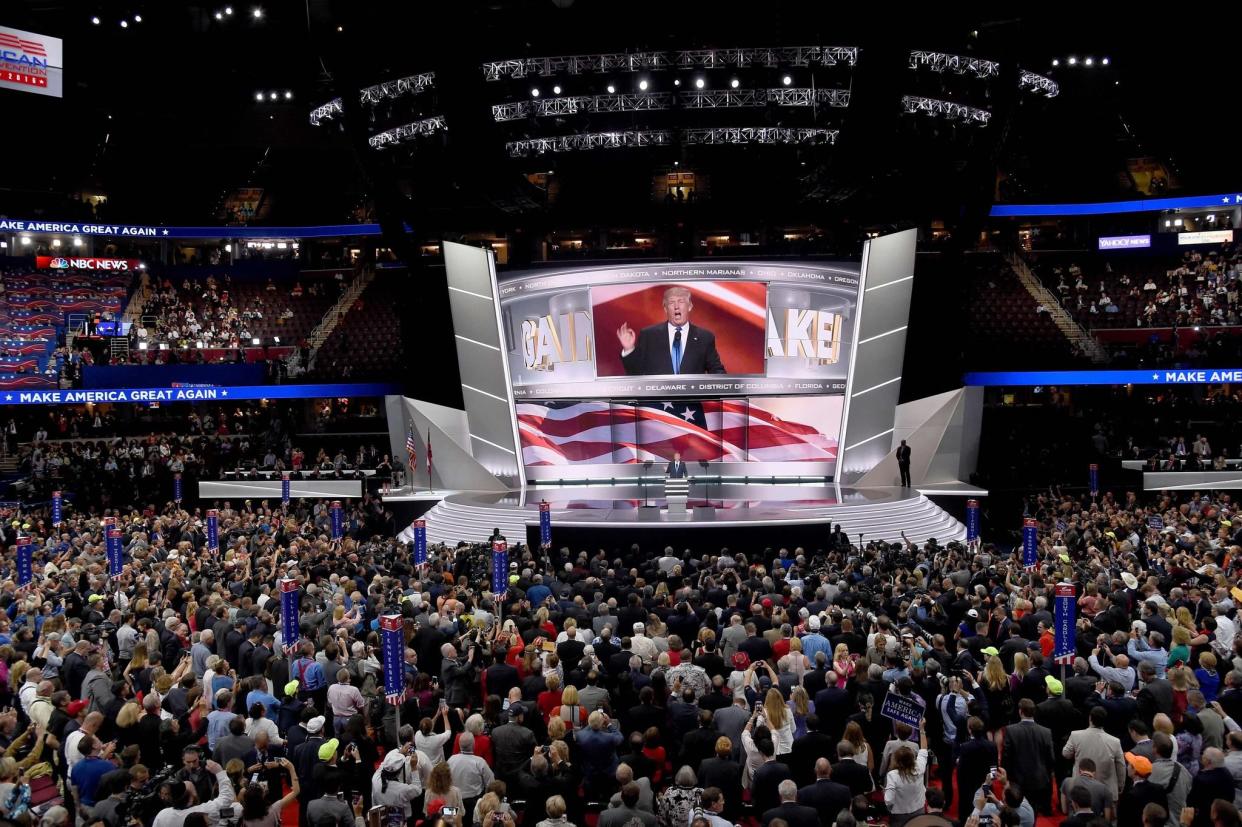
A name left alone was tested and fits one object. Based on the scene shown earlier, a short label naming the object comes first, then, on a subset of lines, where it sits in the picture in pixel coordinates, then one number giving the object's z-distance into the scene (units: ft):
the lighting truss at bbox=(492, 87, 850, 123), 85.20
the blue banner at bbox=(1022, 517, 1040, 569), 52.80
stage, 67.67
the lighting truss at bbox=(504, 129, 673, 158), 91.25
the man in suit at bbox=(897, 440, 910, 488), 89.61
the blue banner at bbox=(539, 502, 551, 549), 64.90
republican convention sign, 107.34
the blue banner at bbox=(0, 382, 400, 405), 100.89
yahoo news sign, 119.55
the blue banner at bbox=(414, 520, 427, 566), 59.21
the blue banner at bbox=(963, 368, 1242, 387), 94.58
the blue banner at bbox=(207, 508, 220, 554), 62.15
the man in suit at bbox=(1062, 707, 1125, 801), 25.02
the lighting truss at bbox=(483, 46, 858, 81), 78.59
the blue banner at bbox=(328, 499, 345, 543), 71.51
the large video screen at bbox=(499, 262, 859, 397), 93.20
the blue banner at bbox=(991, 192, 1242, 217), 109.50
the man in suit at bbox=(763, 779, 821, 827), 21.39
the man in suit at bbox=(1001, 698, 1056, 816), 26.21
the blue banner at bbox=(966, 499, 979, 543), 68.08
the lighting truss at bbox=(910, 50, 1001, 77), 84.58
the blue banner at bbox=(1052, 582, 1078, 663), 31.04
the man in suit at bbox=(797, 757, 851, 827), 22.35
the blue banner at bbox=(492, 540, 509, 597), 43.60
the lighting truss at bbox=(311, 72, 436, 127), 90.53
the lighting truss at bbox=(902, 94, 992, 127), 88.99
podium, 82.43
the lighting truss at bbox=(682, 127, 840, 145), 92.94
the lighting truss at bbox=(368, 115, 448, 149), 94.79
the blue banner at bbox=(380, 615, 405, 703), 27.86
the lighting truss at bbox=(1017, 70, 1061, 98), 97.91
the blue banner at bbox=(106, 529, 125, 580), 53.47
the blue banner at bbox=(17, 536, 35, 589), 48.88
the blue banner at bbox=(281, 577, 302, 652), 35.42
